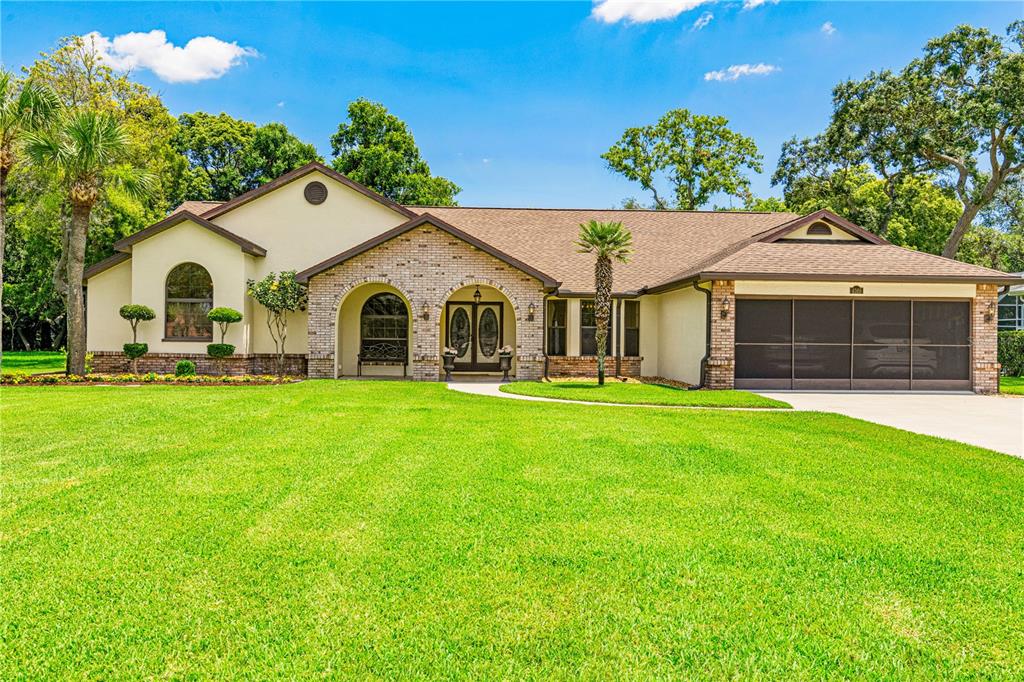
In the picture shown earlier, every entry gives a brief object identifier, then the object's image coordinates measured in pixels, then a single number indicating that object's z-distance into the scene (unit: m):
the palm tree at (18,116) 13.96
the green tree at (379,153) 35.16
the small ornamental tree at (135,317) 16.34
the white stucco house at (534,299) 14.78
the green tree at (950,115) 22.81
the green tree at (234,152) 36.41
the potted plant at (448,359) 17.09
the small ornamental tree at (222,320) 16.47
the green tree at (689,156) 35.72
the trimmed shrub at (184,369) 15.74
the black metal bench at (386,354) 18.42
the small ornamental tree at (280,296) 17.08
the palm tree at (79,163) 15.41
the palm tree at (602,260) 14.77
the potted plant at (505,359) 17.06
